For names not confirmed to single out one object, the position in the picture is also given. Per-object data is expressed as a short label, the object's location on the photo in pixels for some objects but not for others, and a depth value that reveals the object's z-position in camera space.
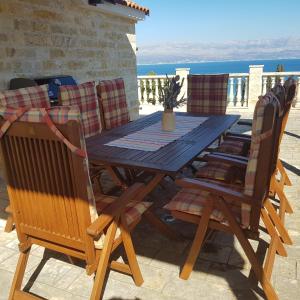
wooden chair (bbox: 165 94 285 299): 1.62
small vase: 2.99
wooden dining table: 2.05
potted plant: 2.88
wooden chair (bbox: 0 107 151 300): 1.45
